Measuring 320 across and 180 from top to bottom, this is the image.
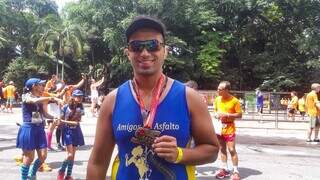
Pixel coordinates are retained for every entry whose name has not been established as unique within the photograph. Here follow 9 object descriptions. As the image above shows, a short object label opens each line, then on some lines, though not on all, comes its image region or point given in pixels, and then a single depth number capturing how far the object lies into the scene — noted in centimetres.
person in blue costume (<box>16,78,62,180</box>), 522
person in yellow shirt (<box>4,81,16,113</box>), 1756
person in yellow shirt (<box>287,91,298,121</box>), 1577
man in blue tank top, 165
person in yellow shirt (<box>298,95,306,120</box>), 1634
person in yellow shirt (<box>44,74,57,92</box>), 930
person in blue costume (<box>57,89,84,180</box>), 556
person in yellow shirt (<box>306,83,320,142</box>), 1019
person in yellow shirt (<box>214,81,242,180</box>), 591
